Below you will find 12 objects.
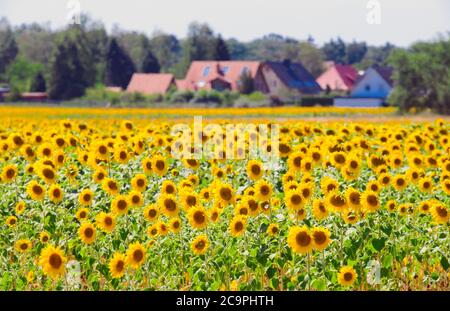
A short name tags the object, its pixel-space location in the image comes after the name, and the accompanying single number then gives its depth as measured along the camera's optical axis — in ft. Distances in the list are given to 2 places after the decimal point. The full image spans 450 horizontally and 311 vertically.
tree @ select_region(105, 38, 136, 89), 200.44
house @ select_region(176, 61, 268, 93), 206.80
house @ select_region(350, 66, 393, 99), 222.89
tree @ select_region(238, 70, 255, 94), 195.93
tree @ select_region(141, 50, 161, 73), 215.10
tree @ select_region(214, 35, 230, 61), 228.02
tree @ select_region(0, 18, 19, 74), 222.28
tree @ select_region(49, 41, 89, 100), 175.63
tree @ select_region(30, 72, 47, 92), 199.31
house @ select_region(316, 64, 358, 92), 258.37
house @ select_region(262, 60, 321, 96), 221.87
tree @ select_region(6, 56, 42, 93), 206.86
